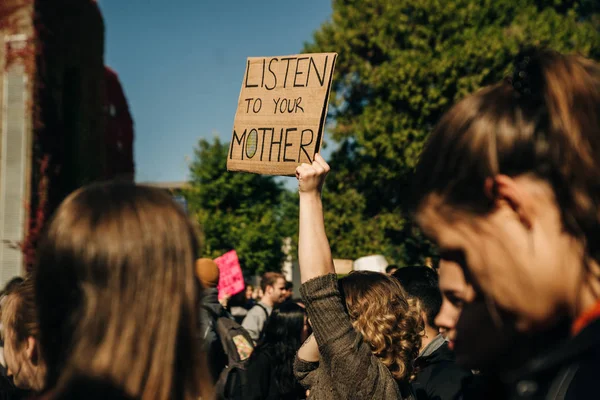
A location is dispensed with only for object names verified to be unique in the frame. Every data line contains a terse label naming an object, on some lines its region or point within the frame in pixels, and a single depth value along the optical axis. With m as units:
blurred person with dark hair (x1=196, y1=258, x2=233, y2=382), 5.74
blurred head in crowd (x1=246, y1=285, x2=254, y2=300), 15.00
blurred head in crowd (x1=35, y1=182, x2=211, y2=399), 1.21
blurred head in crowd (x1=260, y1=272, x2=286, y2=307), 9.39
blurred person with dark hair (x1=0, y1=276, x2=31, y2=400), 2.64
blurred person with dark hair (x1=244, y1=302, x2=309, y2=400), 4.53
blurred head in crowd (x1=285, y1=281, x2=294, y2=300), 9.70
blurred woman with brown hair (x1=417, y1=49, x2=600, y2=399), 0.99
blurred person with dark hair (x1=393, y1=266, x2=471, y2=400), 3.05
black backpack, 5.85
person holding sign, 2.20
